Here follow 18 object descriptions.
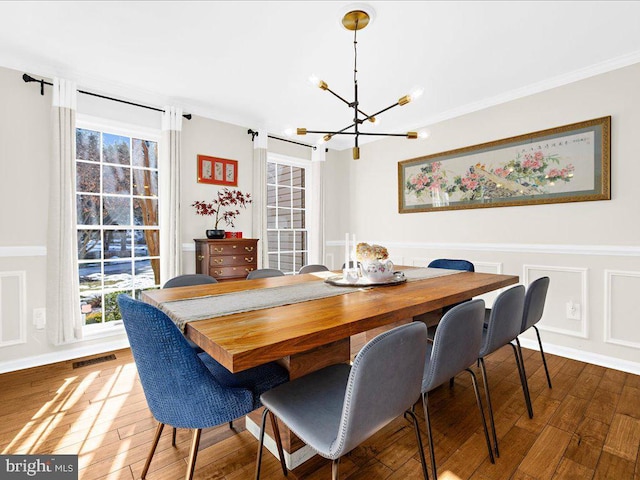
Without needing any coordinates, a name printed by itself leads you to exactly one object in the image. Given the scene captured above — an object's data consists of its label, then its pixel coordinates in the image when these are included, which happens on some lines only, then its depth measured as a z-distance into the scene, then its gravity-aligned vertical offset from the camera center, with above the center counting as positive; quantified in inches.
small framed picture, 151.9 +31.9
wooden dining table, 43.3 -14.1
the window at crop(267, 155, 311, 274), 186.4 +13.7
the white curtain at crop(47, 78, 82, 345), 114.0 +5.7
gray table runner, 57.9 -13.8
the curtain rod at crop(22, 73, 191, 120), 110.3 +54.9
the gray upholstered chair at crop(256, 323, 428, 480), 39.6 -23.5
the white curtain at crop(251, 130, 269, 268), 165.6 +22.3
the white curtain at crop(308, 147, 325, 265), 194.4 +18.5
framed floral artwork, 116.9 +27.1
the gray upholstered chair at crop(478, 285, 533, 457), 68.5 -19.5
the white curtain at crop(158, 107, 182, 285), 136.6 +16.4
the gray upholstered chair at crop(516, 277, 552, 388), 84.1 -18.2
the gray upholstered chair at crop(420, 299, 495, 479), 54.1 -19.4
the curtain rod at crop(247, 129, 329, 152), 166.6 +54.5
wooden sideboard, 136.6 -9.3
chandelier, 83.5 +58.9
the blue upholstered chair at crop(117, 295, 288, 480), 46.0 -21.7
